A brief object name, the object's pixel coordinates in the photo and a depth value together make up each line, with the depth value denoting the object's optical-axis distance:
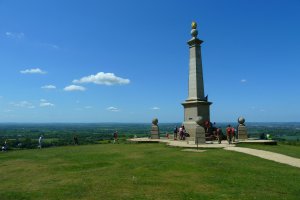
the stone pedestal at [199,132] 16.31
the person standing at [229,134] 16.91
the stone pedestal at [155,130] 22.04
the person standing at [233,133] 17.44
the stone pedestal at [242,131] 19.82
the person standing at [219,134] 17.51
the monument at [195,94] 20.06
